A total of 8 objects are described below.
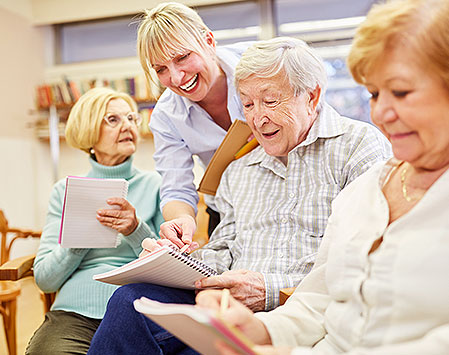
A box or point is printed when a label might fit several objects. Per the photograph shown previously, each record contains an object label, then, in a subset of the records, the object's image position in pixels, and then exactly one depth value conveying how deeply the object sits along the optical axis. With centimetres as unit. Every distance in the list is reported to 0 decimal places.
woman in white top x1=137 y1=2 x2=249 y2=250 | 179
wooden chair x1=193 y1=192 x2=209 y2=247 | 266
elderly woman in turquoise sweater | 183
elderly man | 142
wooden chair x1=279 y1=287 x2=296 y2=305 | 127
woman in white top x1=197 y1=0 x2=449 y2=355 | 80
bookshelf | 511
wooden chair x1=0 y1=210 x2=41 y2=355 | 195
